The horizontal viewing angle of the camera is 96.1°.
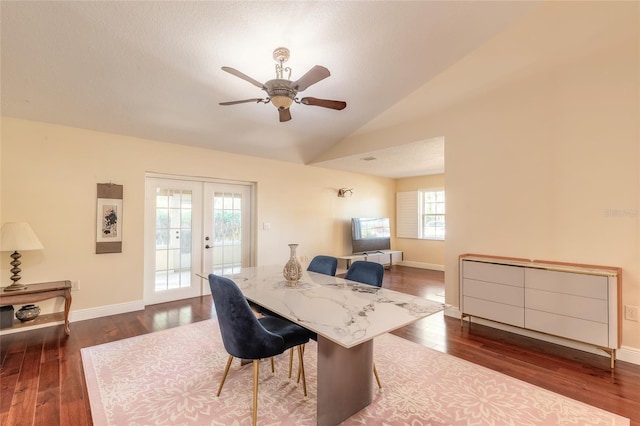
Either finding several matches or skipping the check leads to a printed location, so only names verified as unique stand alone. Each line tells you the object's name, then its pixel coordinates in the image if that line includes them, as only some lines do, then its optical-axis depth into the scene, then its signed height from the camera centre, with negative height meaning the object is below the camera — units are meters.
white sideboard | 2.50 -0.77
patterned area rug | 1.85 -1.29
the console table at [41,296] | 2.89 -0.84
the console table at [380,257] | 6.44 -0.91
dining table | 1.54 -0.58
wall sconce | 6.53 +0.58
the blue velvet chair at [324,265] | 3.02 -0.52
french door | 4.31 -0.29
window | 7.18 +0.10
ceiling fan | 2.12 +1.02
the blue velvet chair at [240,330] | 1.75 -0.71
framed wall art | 3.71 -0.04
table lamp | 2.92 -0.27
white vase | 2.45 -0.46
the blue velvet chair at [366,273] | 2.54 -0.52
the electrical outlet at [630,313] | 2.57 -0.85
